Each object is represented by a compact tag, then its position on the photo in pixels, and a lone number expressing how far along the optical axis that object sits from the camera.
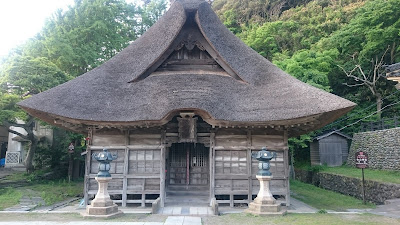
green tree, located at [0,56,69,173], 15.02
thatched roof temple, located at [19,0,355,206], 9.36
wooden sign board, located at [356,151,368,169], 12.75
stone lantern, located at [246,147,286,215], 8.47
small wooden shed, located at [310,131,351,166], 24.27
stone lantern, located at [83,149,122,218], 8.17
